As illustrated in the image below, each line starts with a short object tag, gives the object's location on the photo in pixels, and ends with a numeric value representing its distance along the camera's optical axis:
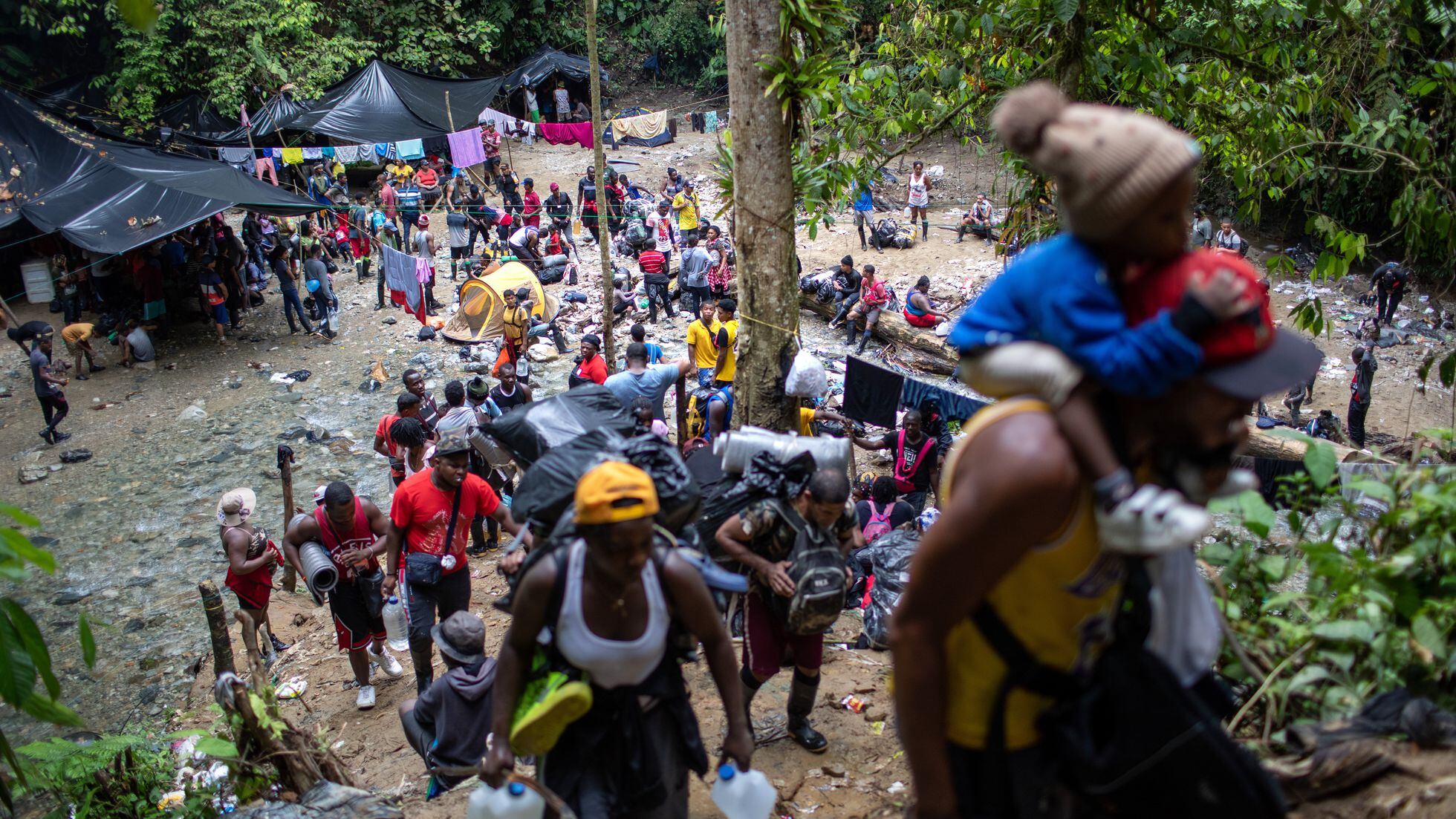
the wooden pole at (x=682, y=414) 10.03
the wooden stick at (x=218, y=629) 4.94
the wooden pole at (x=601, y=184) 9.24
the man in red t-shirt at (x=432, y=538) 5.53
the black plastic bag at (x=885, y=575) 5.93
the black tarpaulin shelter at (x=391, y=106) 22.04
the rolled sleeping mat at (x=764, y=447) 4.62
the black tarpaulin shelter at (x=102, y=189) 13.81
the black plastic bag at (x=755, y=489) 4.16
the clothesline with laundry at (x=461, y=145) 21.52
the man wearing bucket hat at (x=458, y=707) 4.09
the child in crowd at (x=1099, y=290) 1.46
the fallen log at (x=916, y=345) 13.80
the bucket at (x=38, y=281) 17.19
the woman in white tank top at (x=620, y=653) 2.46
